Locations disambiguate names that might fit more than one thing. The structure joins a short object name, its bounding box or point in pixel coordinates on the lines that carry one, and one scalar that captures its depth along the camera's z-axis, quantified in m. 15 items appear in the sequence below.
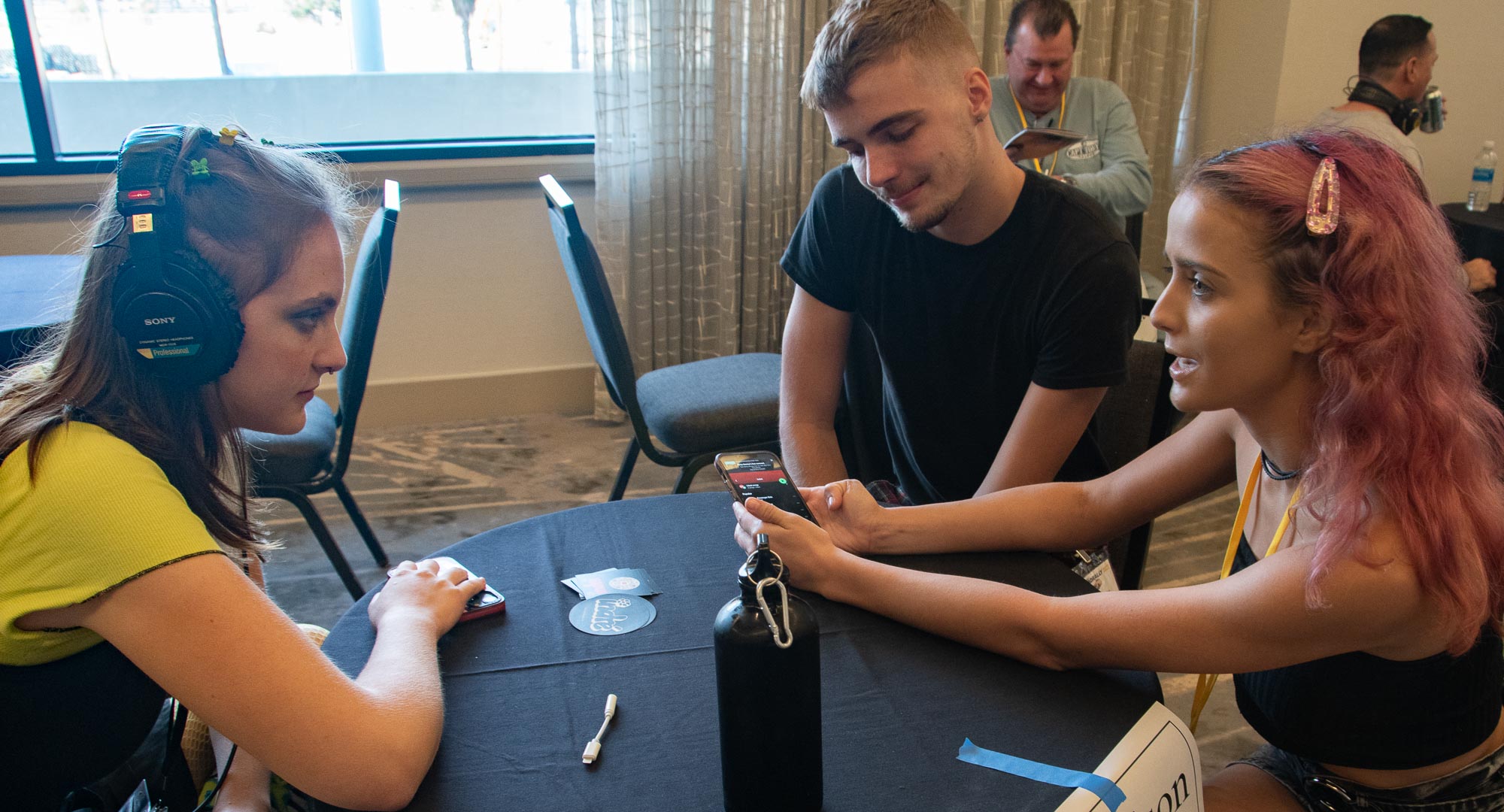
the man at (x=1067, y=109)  3.02
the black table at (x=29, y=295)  1.85
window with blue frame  3.27
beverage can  3.66
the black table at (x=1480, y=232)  3.52
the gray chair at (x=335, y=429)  2.17
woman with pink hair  0.98
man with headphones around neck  3.29
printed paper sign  0.91
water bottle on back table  3.89
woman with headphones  0.86
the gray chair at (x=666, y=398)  2.29
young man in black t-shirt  1.51
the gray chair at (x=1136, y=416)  2.25
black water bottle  0.78
